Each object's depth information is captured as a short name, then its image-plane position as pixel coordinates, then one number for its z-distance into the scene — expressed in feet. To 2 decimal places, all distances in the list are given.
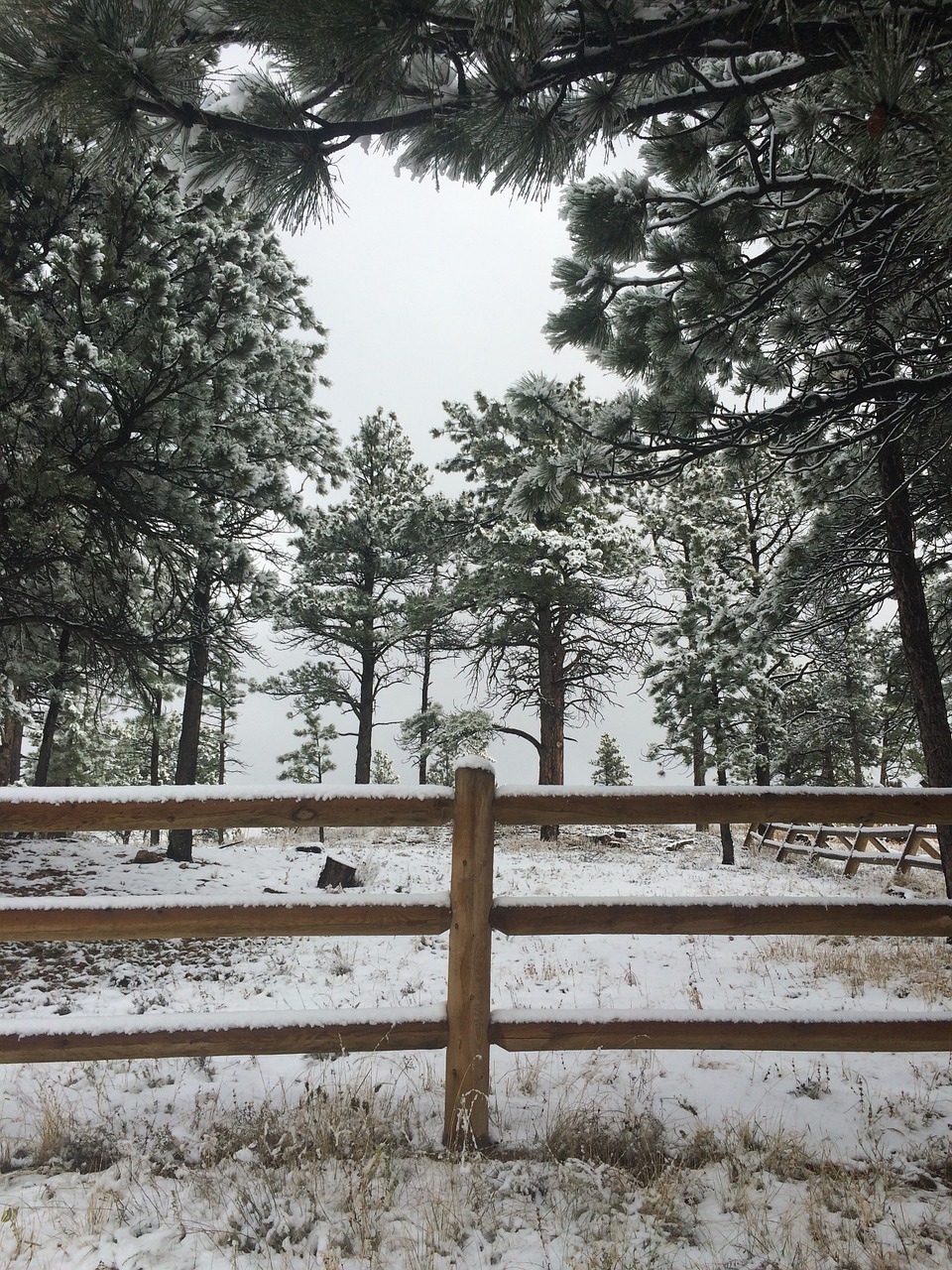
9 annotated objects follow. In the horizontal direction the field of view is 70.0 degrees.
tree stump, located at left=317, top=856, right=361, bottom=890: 35.22
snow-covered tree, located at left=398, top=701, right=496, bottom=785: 53.67
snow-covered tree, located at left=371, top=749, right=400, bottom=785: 124.98
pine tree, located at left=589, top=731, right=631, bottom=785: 120.57
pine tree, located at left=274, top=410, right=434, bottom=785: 65.05
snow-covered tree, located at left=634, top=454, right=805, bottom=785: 28.94
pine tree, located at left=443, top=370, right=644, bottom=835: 52.08
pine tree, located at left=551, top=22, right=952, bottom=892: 9.70
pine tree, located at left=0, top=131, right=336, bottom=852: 19.60
